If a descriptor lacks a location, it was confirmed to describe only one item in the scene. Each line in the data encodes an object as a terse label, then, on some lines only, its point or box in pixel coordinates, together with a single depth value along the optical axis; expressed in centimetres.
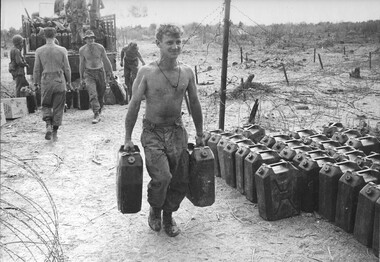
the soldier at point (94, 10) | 1405
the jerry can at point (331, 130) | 602
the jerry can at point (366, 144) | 535
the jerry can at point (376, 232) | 355
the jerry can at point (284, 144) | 516
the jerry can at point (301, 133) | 567
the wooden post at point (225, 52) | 626
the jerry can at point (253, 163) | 473
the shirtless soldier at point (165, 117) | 380
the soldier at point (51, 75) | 714
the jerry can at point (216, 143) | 569
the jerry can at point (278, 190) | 432
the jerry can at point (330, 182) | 418
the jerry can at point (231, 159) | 524
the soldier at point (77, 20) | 1273
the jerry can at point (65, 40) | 1313
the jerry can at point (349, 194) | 393
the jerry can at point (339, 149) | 487
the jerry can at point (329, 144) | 515
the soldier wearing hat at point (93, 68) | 887
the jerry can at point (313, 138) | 534
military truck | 1202
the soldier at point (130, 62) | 1089
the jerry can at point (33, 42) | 1285
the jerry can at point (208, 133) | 591
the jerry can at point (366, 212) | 366
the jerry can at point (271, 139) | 548
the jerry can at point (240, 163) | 502
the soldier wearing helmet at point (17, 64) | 1044
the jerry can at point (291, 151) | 483
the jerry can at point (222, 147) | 546
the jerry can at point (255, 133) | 593
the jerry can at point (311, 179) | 446
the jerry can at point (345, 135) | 557
